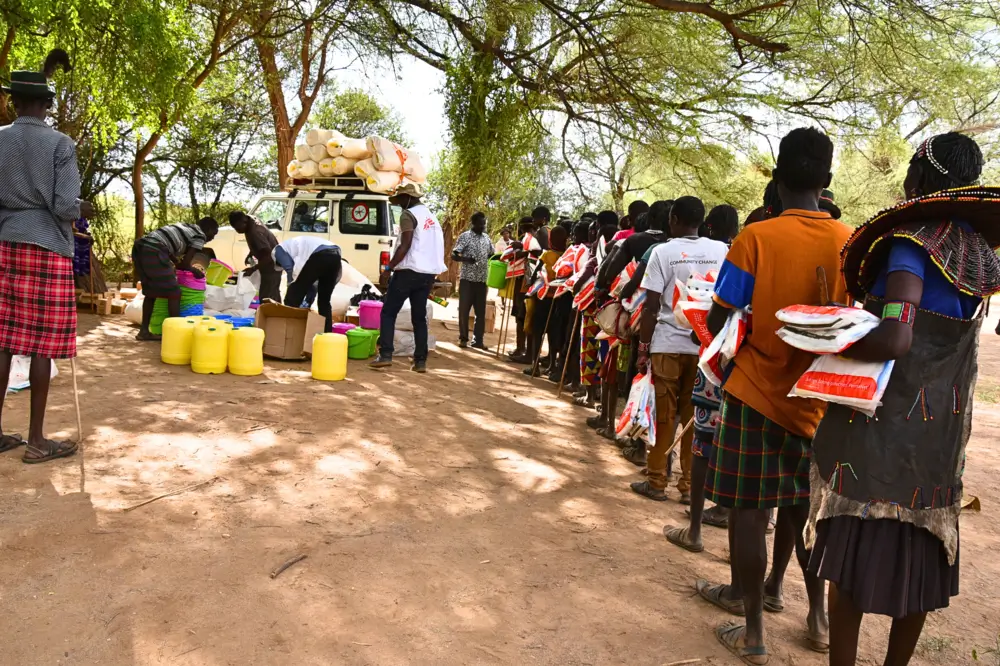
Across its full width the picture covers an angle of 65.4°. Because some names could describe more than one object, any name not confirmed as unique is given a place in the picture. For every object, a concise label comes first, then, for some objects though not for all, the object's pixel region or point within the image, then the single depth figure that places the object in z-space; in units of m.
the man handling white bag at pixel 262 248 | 7.94
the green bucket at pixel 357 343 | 8.31
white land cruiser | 11.28
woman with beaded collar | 2.13
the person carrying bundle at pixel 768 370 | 2.66
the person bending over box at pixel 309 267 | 8.39
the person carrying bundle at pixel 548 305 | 8.27
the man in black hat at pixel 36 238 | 4.02
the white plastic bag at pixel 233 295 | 9.12
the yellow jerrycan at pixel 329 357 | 7.00
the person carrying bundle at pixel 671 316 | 4.37
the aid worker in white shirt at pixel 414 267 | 7.64
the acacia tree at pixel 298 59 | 8.84
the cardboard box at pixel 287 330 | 7.84
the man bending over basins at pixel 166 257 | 7.78
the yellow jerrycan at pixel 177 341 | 7.10
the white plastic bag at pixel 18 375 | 5.63
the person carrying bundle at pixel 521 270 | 9.24
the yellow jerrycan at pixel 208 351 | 6.92
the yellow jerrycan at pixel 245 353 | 6.96
